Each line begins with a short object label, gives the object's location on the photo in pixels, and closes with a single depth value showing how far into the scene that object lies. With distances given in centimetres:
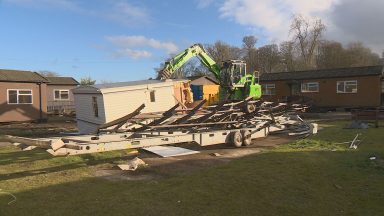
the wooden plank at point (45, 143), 812
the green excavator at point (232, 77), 2461
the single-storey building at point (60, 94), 3950
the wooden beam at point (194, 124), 1230
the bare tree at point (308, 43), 6954
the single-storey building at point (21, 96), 2858
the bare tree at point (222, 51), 7012
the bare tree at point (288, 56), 6756
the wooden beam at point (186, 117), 1257
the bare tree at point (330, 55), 6247
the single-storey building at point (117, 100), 1667
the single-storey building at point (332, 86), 3192
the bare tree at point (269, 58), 6830
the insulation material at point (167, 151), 1079
